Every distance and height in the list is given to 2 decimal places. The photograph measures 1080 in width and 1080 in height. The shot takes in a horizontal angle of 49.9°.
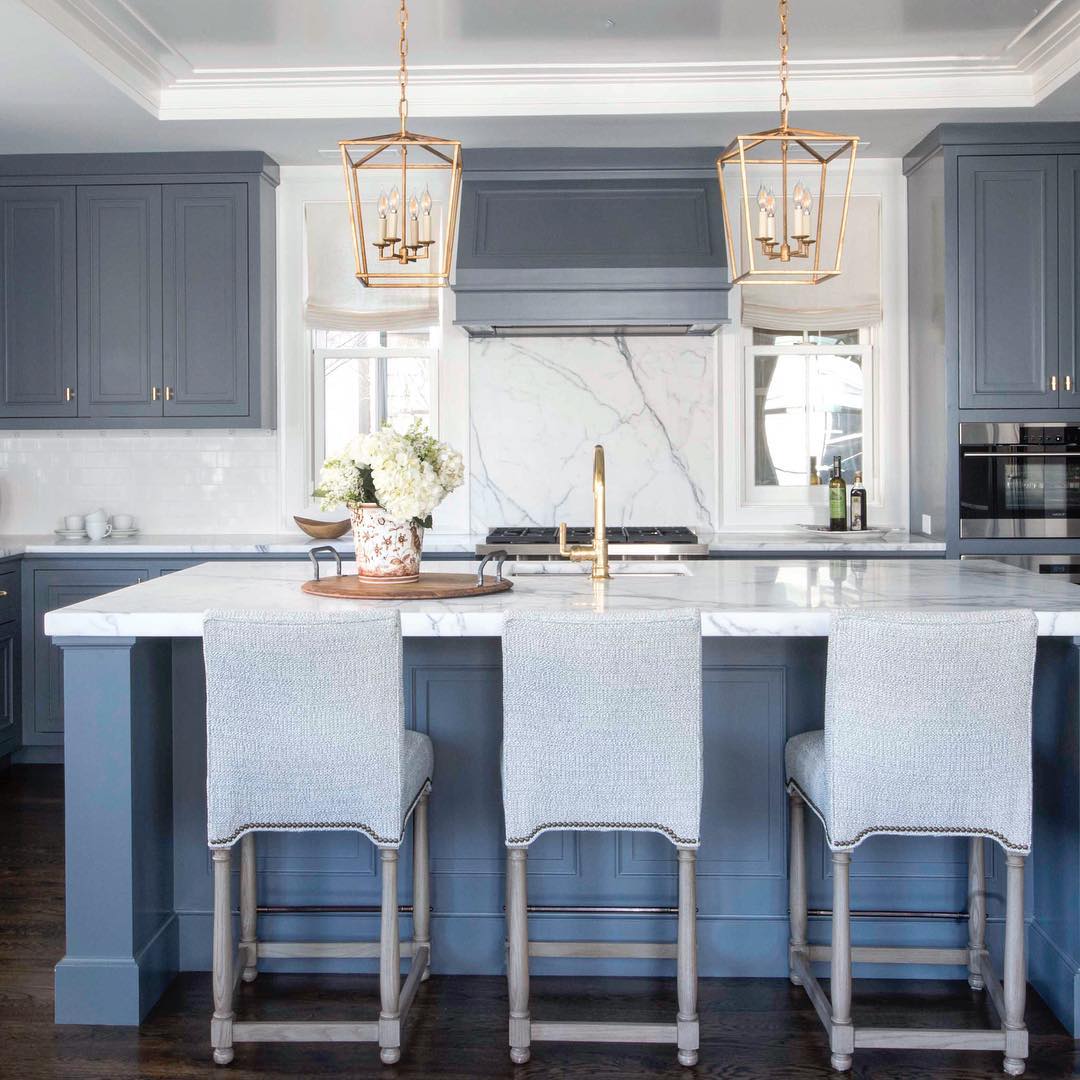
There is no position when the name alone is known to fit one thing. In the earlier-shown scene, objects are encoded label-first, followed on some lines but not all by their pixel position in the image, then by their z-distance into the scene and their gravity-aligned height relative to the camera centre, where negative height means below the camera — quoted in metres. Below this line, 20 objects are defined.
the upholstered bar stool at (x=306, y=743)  2.26 -0.41
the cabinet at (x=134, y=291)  4.99 +1.06
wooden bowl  4.98 +0.03
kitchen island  2.71 -0.75
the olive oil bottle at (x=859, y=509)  5.08 +0.10
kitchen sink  3.29 -0.10
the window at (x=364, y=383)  5.46 +0.72
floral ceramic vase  2.85 -0.03
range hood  4.73 +1.21
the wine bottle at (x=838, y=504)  5.10 +0.12
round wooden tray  2.69 -0.13
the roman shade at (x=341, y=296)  5.36 +1.11
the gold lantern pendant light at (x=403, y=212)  2.65 +0.76
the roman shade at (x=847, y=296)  5.30 +1.08
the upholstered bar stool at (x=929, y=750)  2.22 -0.43
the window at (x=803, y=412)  5.41 +0.56
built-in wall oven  4.66 +0.18
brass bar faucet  3.07 +0.00
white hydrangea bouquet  2.71 +0.11
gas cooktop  4.58 -0.04
